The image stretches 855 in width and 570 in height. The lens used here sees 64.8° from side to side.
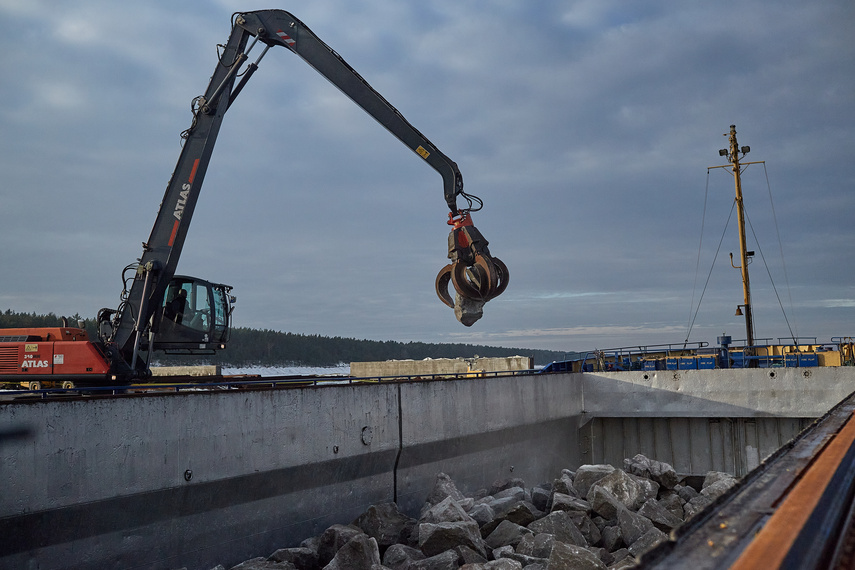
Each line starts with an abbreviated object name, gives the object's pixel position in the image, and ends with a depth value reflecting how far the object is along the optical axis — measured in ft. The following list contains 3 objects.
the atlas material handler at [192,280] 42.47
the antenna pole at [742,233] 92.63
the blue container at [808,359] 65.26
